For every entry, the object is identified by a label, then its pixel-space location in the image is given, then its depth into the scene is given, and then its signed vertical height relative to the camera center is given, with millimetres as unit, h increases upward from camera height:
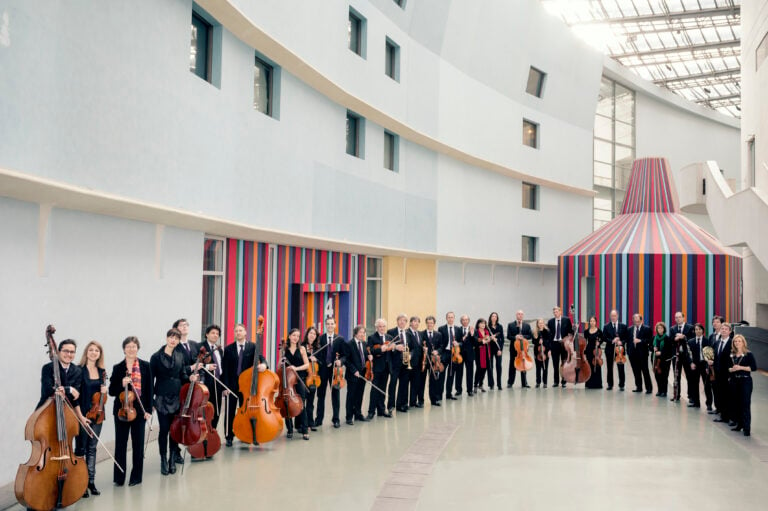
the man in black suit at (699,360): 11164 -1352
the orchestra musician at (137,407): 6586 -1334
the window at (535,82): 22047 +6980
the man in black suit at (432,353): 11359 -1351
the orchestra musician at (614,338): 13273 -1151
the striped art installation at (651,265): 18297 +557
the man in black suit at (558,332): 13523 -1069
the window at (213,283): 10289 -100
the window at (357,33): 14031 +5453
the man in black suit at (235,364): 8281 -1129
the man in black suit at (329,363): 9609 -1275
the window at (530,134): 22261 +5209
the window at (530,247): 23219 +1249
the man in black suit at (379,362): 10375 -1360
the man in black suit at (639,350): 12875 -1378
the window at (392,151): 16047 +3259
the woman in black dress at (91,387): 6277 -1110
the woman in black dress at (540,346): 13452 -1369
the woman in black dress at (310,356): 9207 -1139
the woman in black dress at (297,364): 8875 -1217
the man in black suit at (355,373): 9828 -1449
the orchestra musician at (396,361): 10629 -1360
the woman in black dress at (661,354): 12383 -1379
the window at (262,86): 11078 +3385
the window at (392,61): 15547 +5369
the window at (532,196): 23250 +3138
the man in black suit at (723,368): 9992 -1347
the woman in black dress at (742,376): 9383 -1365
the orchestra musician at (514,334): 13347 -1114
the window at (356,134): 14523 +3317
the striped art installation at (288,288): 11070 -196
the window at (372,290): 16047 -279
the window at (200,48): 9461 +3454
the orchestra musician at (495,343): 12945 -1292
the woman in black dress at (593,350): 13211 -1419
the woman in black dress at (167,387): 7027 -1225
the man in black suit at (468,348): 12359 -1321
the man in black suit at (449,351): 12086 -1346
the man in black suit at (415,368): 11031 -1527
